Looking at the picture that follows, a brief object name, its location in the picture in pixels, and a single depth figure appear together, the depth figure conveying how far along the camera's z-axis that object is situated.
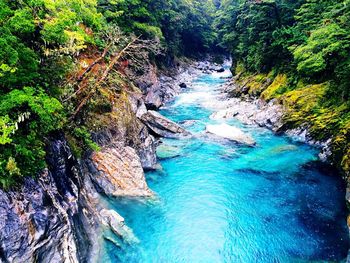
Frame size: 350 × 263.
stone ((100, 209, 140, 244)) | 10.12
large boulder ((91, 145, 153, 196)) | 12.19
